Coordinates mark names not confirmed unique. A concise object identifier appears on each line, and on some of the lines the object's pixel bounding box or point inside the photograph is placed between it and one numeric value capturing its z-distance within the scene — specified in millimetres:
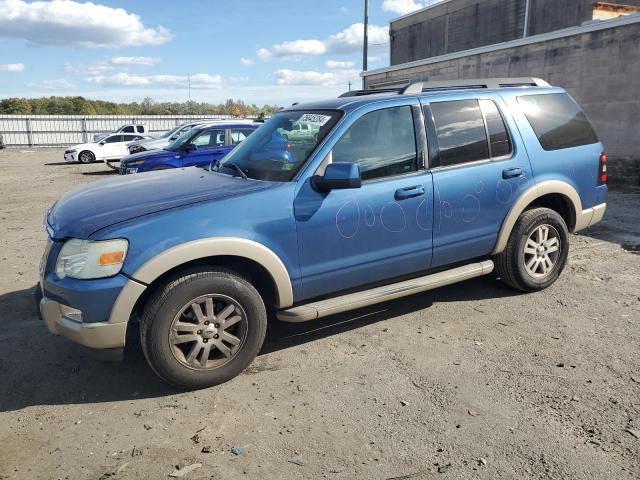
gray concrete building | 11328
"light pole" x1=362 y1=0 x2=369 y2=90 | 28125
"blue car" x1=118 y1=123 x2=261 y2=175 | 11336
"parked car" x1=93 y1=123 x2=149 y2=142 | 28828
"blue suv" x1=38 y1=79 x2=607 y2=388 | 3258
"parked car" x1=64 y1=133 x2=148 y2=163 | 23281
